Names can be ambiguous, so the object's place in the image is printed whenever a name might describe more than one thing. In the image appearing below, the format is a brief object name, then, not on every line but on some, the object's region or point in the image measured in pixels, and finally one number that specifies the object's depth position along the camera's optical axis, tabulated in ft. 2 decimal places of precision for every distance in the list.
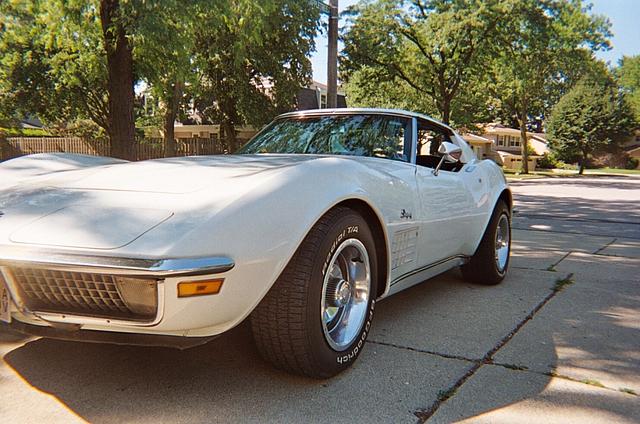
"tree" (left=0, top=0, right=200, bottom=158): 28.02
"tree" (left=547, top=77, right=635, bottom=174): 134.62
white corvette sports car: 7.01
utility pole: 38.65
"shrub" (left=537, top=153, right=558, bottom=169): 156.63
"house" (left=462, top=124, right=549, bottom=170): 169.17
